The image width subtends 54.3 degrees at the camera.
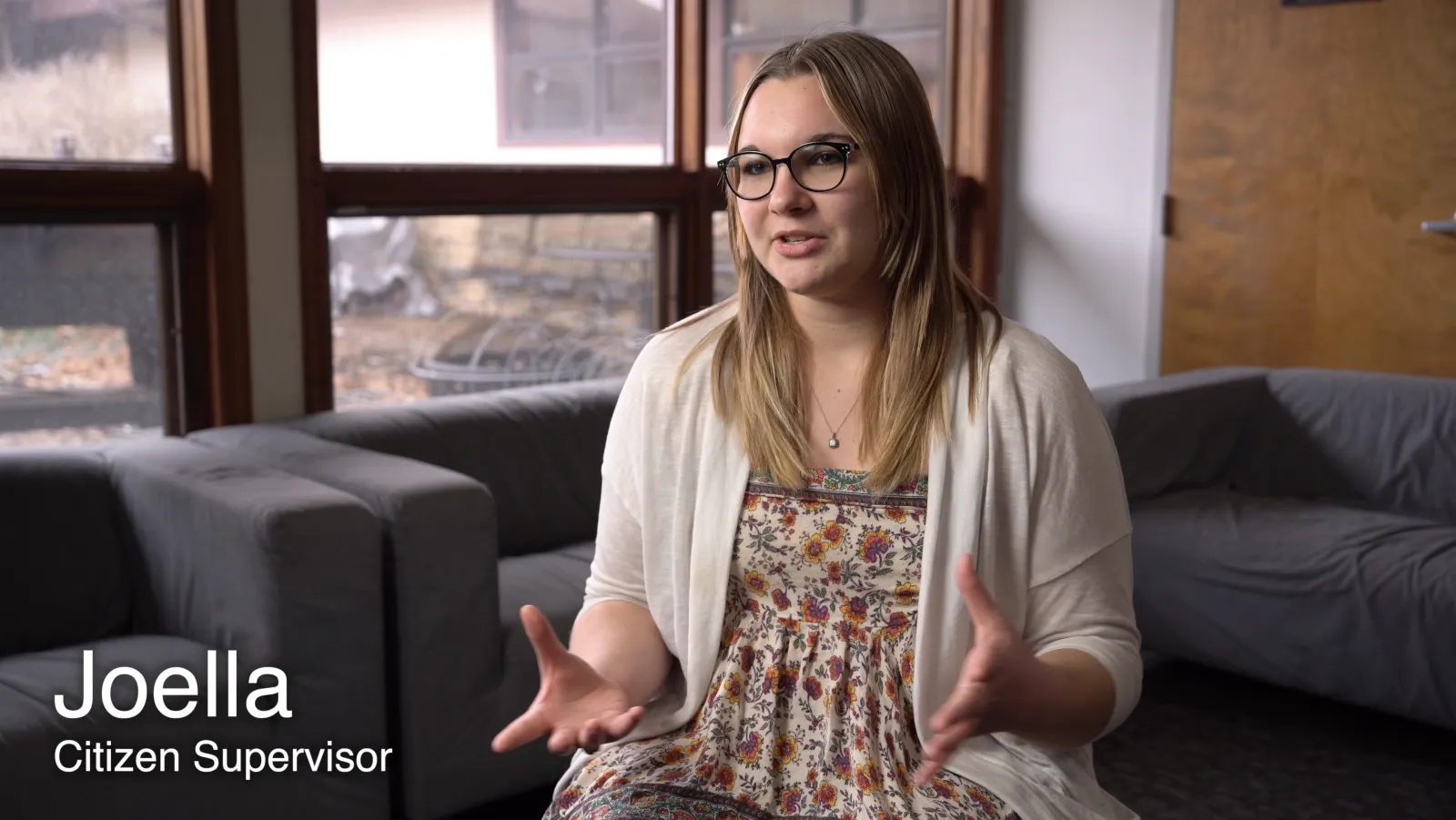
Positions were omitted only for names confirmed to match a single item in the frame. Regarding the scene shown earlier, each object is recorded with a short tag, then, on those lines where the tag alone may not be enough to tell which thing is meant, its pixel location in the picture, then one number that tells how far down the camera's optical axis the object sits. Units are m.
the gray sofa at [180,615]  2.27
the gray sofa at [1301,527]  3.00
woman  1.33
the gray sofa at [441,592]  2.53
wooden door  3.86
